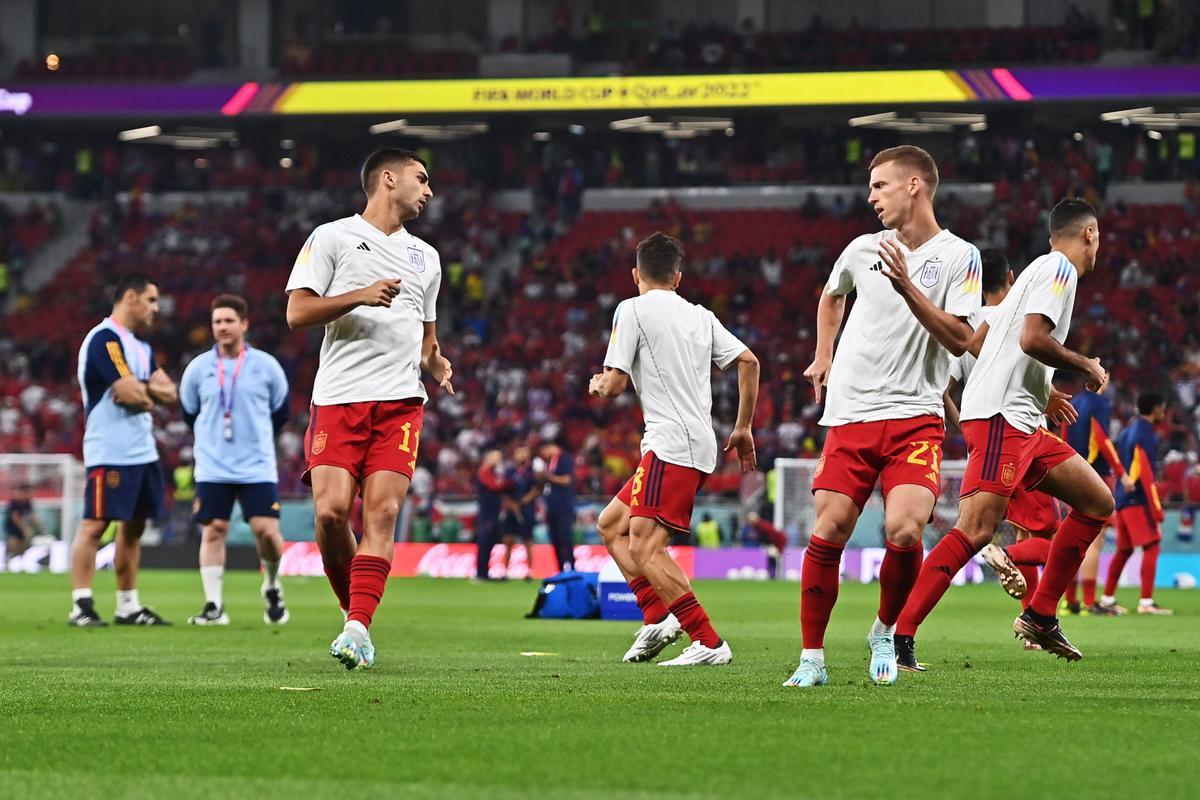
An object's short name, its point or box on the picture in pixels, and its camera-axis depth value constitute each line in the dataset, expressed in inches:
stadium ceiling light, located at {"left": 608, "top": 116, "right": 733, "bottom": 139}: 1790.1
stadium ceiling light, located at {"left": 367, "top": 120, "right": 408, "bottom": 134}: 1852.2
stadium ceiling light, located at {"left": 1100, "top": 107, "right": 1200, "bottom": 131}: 1680.6
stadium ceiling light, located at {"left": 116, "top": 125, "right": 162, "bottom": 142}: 1929.1
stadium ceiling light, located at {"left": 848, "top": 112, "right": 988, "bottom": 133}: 1747.0
